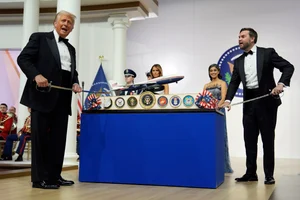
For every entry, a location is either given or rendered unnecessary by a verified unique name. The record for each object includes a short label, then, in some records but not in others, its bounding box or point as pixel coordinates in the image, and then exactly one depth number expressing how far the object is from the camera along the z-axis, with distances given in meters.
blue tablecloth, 2.86
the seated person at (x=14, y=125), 6.29
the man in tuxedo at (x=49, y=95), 2.72
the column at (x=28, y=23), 6.45
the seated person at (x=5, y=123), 6.03
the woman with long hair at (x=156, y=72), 4.00
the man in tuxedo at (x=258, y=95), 3.19
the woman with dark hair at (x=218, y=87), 4.11
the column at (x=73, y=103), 4.41
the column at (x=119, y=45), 7.77
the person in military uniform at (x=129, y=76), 4.28
